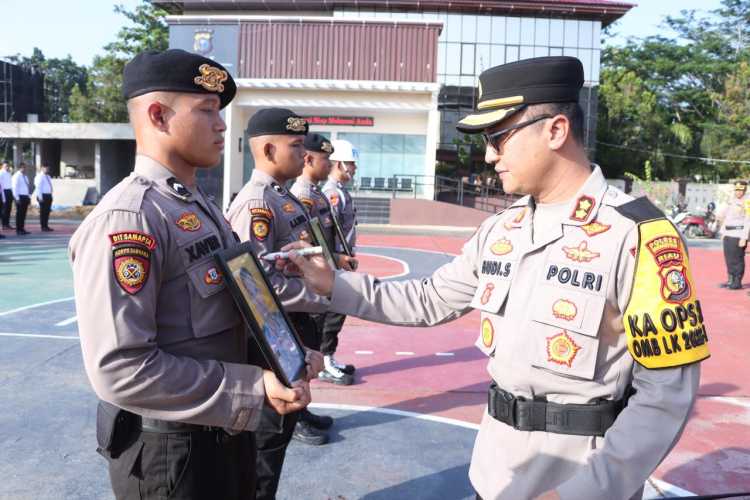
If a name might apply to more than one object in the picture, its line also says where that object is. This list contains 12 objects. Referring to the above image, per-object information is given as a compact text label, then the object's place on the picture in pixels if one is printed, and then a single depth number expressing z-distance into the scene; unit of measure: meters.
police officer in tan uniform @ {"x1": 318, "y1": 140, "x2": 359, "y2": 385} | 5.46
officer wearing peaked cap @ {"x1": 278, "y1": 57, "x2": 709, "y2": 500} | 1.63
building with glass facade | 26.53
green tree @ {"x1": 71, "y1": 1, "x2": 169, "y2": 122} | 35.00
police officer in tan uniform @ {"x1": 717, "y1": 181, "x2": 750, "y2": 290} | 10.36
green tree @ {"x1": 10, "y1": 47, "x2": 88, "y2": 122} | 54.40
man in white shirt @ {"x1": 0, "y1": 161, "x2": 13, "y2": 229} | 16.64
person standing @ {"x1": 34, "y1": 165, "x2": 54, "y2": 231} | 16.70
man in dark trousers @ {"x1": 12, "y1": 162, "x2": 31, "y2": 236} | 16.11
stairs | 24.72
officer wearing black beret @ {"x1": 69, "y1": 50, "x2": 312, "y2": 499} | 1.71
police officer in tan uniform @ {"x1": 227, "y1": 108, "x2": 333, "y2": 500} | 3.21
